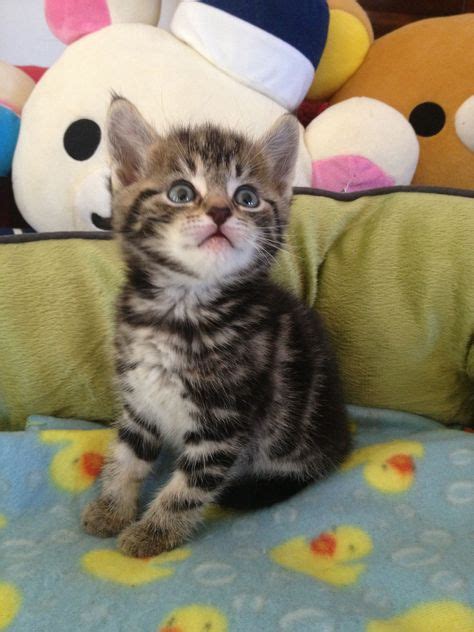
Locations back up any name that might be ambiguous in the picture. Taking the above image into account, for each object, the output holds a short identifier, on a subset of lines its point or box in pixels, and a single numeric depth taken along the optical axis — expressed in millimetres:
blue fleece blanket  222
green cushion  327
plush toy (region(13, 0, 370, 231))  356
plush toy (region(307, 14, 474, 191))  377
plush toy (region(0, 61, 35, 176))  395
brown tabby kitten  248
